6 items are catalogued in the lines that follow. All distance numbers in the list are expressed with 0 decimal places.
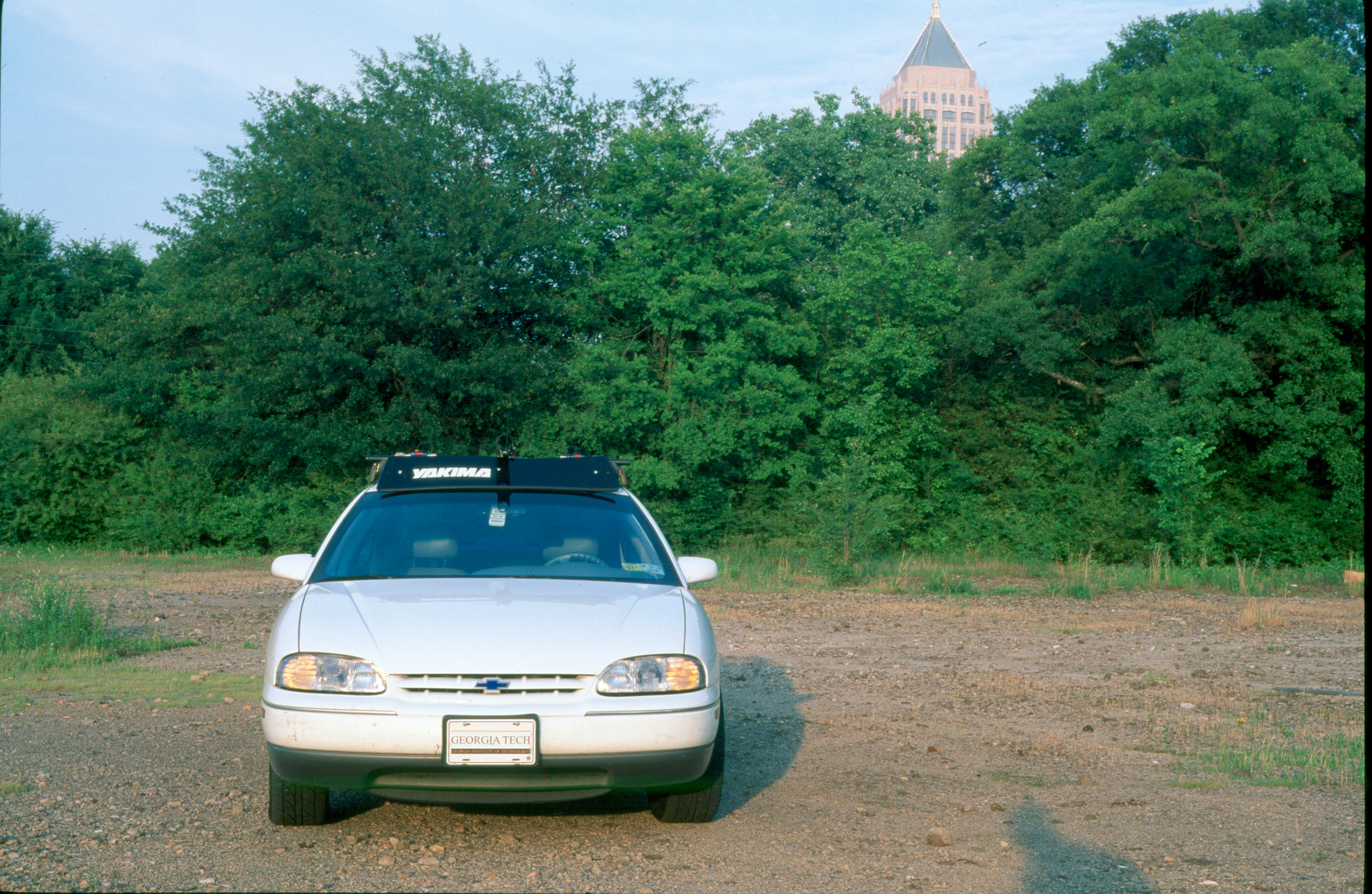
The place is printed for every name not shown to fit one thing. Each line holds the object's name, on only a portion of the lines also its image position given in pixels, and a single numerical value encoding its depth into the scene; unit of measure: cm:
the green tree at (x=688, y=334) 3097
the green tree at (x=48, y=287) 4266
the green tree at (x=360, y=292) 2806
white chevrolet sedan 446
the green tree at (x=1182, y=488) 2733
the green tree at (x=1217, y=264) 2678
